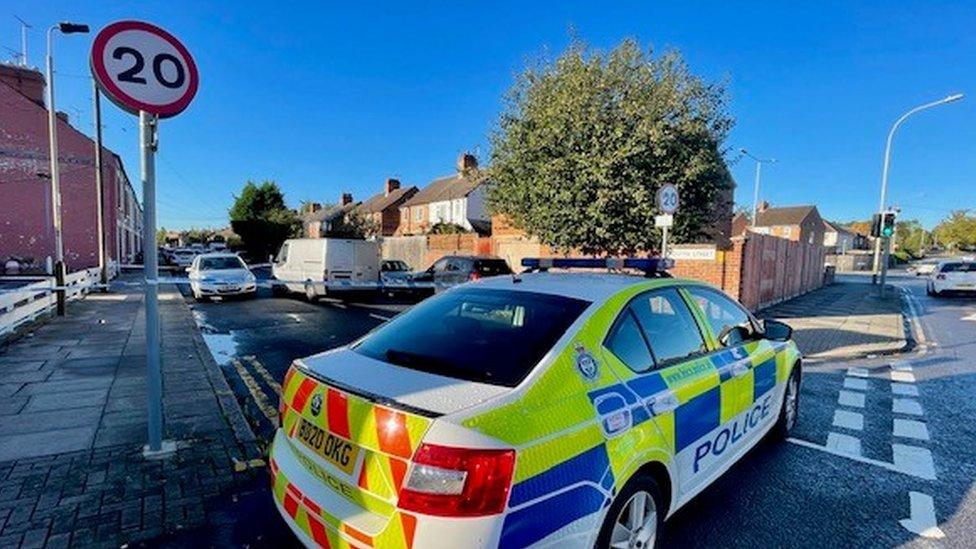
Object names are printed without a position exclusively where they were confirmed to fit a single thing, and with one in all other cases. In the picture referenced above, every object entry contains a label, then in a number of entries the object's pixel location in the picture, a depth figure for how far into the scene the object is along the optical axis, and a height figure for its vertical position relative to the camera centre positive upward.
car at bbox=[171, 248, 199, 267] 35.84 -1.85
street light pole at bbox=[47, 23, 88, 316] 14.54 +2.92
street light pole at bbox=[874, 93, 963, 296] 17.80 +3.30
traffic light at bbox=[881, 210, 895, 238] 16.89 +1.05
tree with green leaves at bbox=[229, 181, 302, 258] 41.47 +1.30
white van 15.44 -0.85
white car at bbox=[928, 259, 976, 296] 19.32 -0.73
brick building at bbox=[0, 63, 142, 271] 23.47 +2.19
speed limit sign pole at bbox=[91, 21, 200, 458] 3.26 +0.96
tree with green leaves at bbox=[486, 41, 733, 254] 10.96 +2.22
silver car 14.67 -1.32
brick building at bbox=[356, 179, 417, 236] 50.25 +3.22
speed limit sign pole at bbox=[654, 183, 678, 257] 7.61 +0.70
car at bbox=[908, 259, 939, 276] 40.78 -1.03
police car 1.79 -0.74
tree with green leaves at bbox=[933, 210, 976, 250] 72.06 +4.06
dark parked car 13.93 -0.76
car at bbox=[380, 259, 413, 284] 18.34 -1.28
